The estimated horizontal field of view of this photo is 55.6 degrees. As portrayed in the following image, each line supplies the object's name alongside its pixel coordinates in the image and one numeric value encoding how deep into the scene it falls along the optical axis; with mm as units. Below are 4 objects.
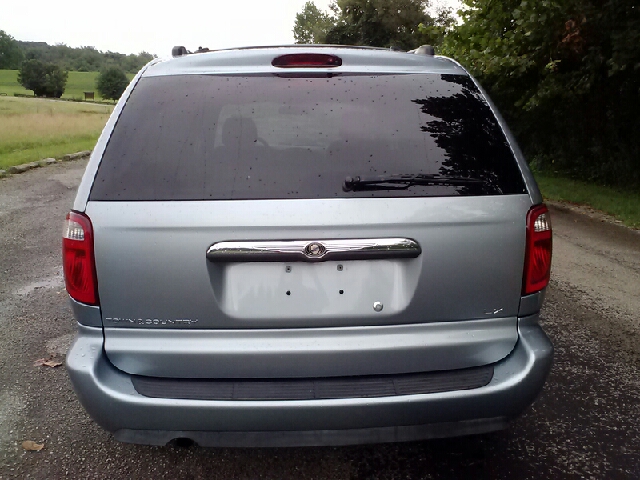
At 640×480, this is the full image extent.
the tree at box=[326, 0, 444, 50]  48562
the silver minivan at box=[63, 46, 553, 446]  2191
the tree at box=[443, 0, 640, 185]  11016
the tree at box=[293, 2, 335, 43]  52812
